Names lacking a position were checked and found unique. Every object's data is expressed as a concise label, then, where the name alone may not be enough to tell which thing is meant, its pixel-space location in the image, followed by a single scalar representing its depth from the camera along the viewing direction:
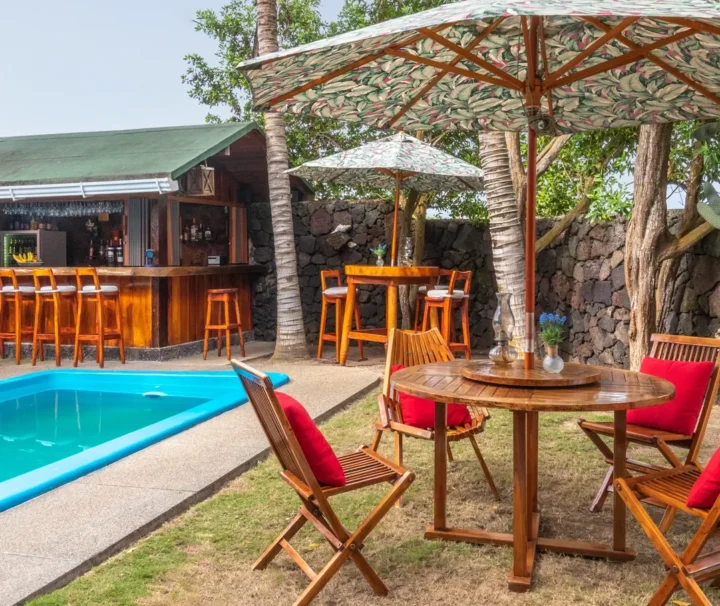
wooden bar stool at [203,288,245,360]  8.80
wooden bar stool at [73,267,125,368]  8.21
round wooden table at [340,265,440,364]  7.82
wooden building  8.63
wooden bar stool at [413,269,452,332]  9.14
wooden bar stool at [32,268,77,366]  8.41
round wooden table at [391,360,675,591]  2.84
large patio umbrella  2.91
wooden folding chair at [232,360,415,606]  2.68
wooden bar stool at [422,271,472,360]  8.09
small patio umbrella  8.03
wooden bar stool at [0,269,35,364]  8.61
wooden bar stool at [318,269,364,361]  8.73
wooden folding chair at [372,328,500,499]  3.76
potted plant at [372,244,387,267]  8.78
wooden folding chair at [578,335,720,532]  3.57
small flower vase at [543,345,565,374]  3.32
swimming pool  4.31
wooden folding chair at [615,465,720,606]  2.44
